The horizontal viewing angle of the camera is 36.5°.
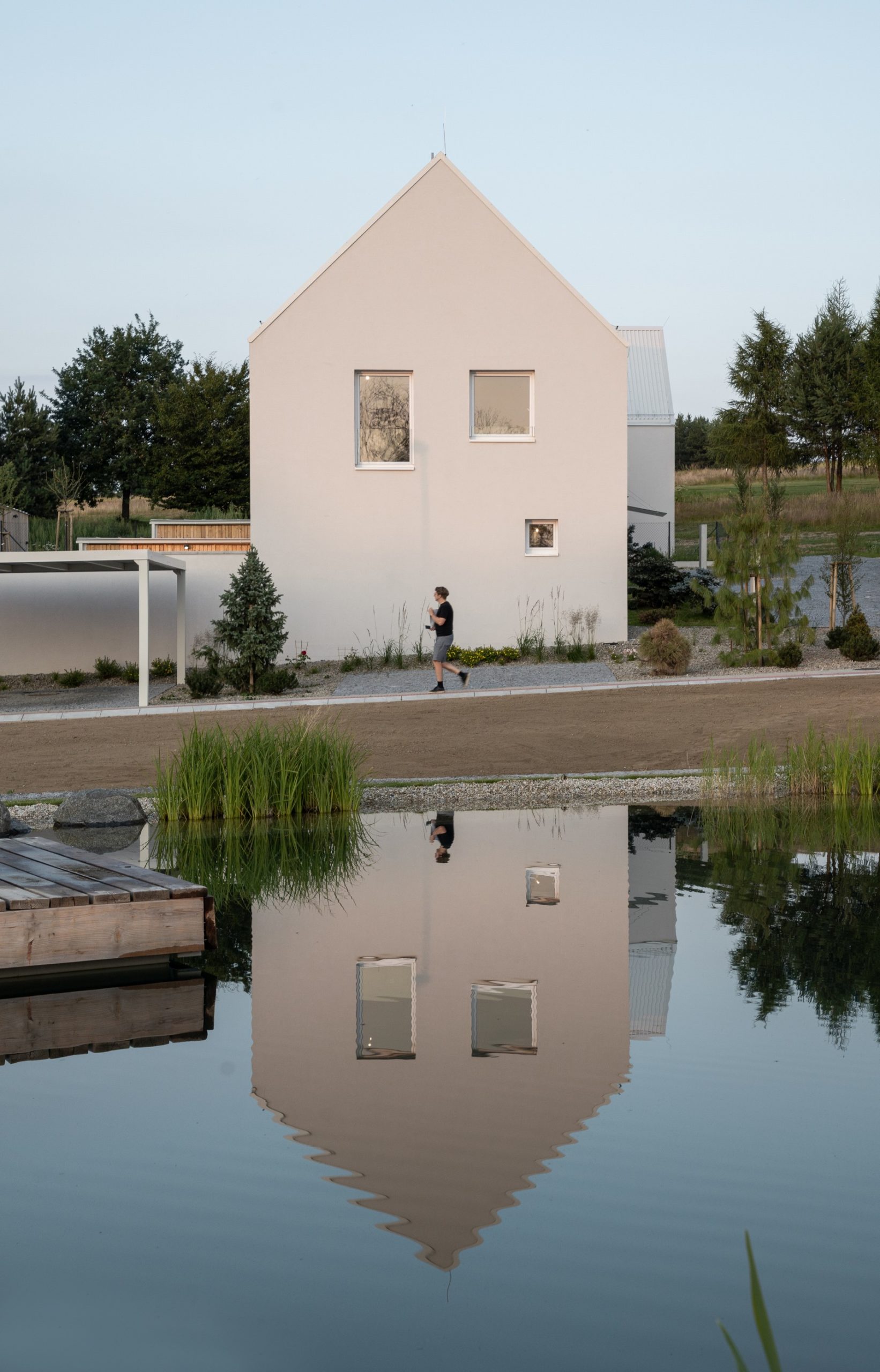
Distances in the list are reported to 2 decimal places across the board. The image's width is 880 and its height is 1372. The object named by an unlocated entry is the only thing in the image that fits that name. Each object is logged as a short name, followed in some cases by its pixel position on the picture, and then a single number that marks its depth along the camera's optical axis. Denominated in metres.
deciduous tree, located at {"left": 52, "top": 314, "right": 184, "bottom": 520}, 43.97
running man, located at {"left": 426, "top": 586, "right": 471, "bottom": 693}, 17.98
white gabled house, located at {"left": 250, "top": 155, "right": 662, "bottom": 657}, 21.59
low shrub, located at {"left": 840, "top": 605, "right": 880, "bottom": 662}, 18.42
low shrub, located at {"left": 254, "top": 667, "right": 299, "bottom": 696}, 19.19
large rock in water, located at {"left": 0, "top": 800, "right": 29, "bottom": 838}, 9.35
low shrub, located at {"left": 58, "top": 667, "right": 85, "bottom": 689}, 22.31
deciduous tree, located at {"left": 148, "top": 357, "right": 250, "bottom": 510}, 41.16
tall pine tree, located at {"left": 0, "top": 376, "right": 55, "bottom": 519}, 40.91
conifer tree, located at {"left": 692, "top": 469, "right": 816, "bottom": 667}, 18.88
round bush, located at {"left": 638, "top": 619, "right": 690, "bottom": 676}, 18.34
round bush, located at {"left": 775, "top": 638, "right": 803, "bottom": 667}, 18.25
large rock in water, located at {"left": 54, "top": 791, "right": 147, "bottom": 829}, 10.34
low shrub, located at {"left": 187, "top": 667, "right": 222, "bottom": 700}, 18.98
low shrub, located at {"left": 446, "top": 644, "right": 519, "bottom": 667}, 21.08
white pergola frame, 17.19
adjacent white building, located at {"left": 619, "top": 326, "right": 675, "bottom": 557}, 28.33
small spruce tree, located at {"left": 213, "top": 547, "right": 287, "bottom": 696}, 19.59
